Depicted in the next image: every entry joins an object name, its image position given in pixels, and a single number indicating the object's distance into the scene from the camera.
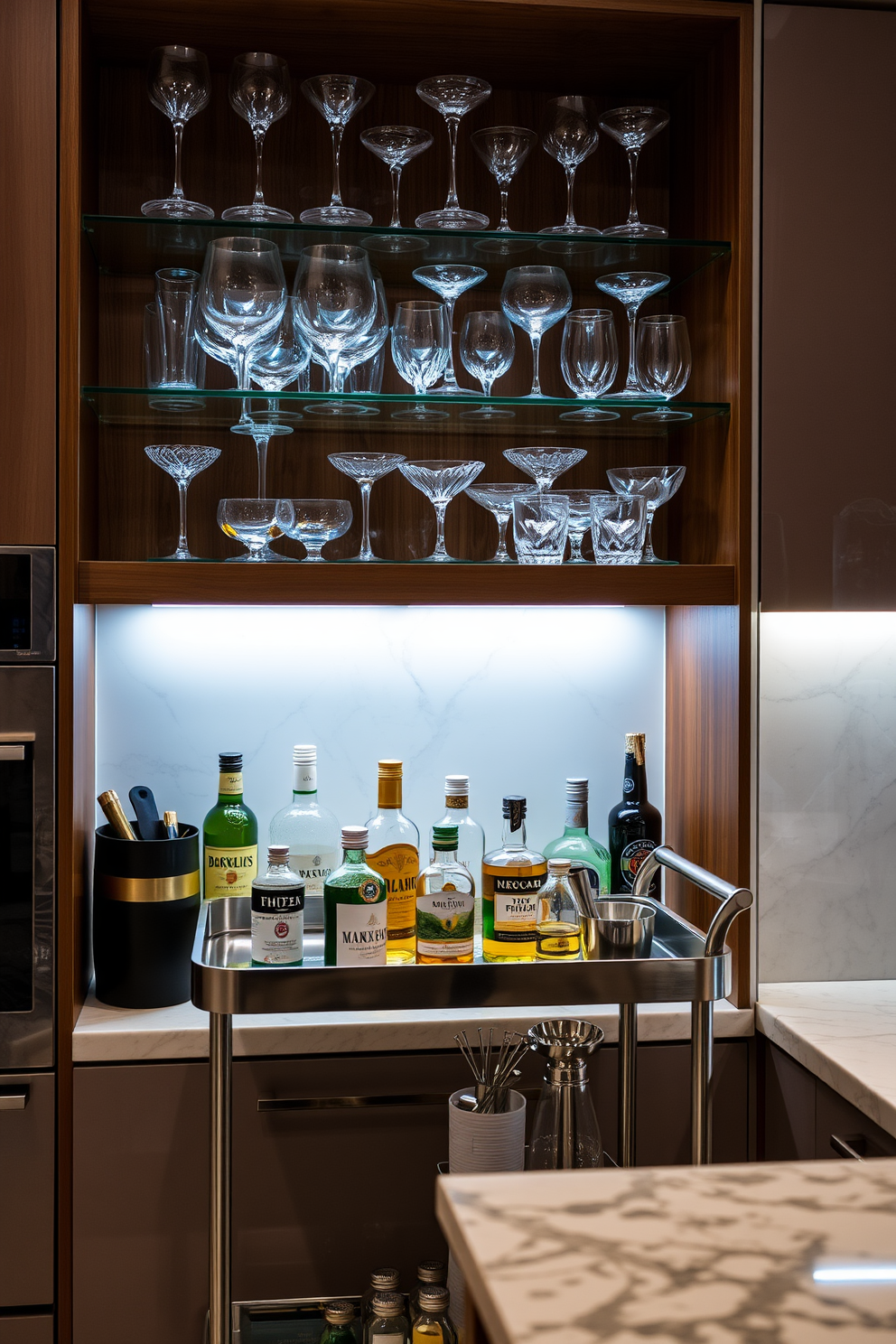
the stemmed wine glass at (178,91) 1.80
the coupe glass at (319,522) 1.78
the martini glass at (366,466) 1.82
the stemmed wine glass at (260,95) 1.82
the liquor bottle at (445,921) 1.63
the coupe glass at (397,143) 1.87
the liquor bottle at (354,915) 1.57
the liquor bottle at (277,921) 1.56
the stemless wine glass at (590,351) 1.88
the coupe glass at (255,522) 1.76
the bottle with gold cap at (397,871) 1.71
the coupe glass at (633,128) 1.92
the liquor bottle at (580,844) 1.96
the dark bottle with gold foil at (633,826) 2.04
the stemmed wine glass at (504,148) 1.88
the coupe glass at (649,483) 1.87
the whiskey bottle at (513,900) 1.68
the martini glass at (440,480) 1.82
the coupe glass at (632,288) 1.93
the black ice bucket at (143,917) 1.73
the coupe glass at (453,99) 1.86
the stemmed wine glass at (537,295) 1.88
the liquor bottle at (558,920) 1.66
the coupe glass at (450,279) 1.88
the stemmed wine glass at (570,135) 1.93
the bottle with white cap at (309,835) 1.92
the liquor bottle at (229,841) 1.93
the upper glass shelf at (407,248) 1.84
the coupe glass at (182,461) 1.80
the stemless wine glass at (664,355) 1.90
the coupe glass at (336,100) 1.85
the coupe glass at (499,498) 1.86
